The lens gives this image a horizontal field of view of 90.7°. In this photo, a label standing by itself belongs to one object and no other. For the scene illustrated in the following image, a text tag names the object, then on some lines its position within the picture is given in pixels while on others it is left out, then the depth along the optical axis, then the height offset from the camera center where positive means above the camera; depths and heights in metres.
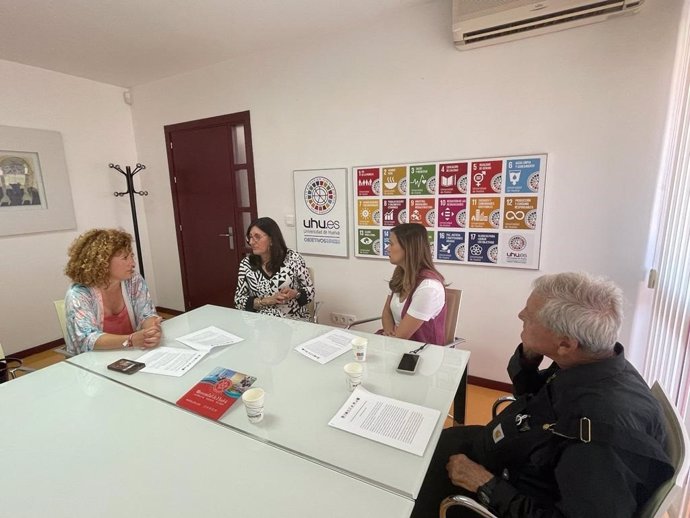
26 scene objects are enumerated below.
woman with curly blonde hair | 1.64 -0.48
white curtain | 1.50 -0.35
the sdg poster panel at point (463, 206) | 2.26 -0.07
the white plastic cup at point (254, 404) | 1.07 -0.63
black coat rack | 3.74 +0.12
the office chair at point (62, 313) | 1.94 -0.63
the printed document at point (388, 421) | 1.00 -0.70
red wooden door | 3.37 +0.02
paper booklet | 1.17 -0.69
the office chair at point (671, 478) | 0.74 -0.63
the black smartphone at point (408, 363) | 1.37 -0.68
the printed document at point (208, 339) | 1.67 -0.69
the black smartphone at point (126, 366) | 1.43 -0.69
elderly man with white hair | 0.79 -0.61
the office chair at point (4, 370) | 1.76 -0.86
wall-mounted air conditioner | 1.83 +0.99
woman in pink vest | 1.73 -0.48
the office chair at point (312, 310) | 2.57 -0.84
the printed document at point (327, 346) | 1.53 -0.70
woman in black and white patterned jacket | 2.37 -0.54
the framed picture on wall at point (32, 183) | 3.03 +0.21
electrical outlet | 3.03 -1.07
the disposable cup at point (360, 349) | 1.47 -0.64
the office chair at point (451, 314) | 1.96 -0.68
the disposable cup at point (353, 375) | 1.25 -0.65
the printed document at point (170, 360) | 1.44 -0.69
